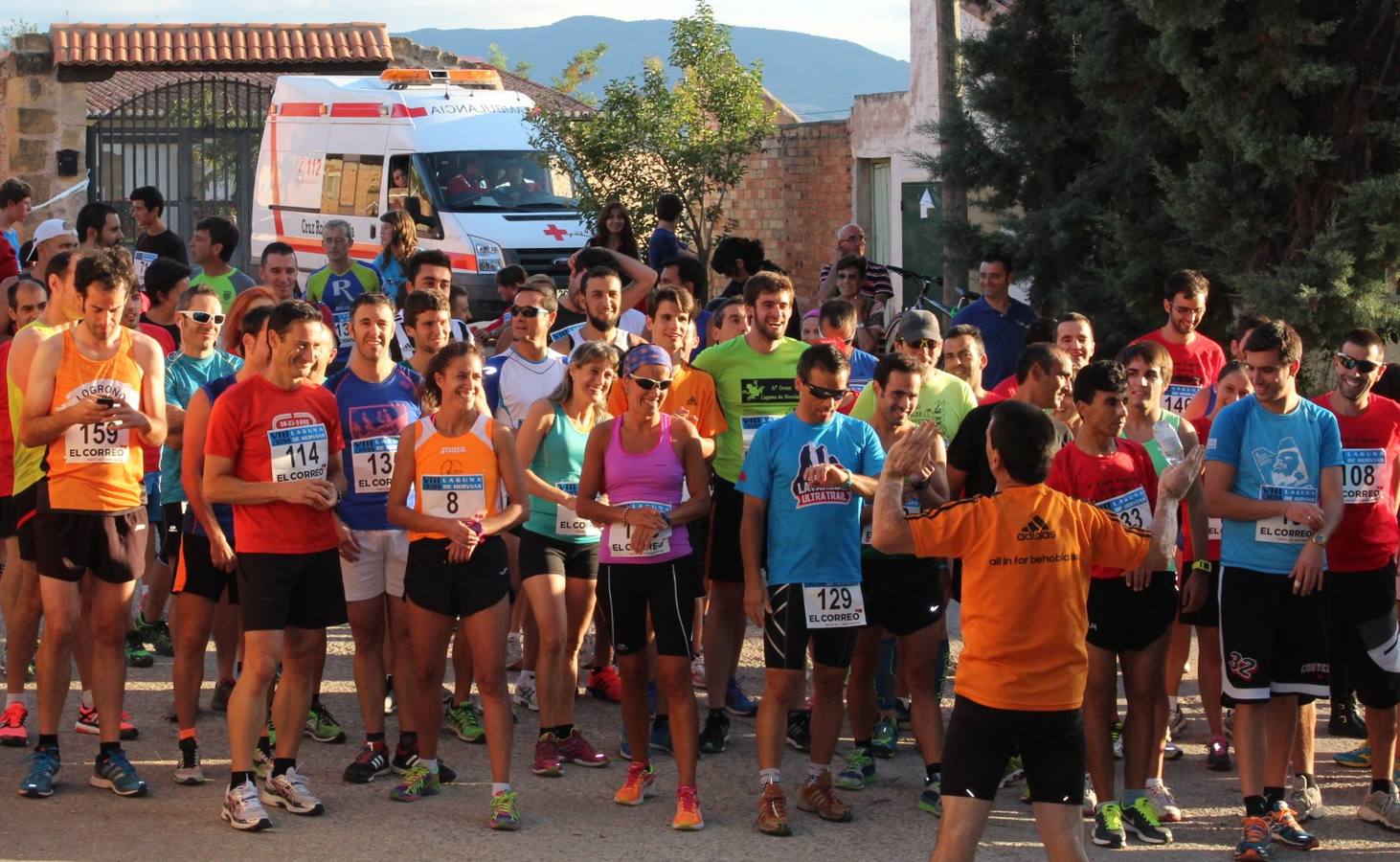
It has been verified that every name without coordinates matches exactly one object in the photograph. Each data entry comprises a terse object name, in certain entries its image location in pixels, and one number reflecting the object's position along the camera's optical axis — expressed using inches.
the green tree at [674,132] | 753.6
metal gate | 999.9
